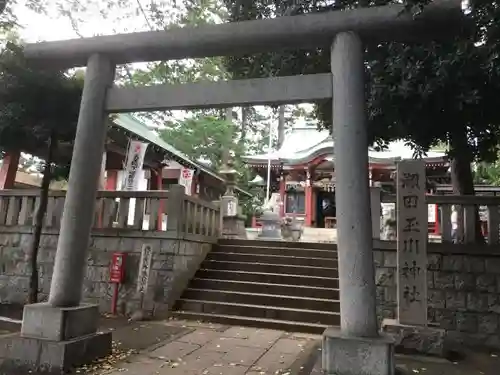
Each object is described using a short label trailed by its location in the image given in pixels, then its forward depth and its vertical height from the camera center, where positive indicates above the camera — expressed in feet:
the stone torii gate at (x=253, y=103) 12.51 +5.41
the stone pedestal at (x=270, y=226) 49.14 +3.75
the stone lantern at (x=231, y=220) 42.91 +3.81
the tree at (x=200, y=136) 63.62 +18.15
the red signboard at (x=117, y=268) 25.17 -1.00
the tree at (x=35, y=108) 20.61 +7.10
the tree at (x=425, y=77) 14.96 +7.21
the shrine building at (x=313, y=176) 58.44 +12.76
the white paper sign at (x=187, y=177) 47.86 +8.85
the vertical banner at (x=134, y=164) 32.55 +6.85
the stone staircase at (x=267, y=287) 23.35 -1.86
